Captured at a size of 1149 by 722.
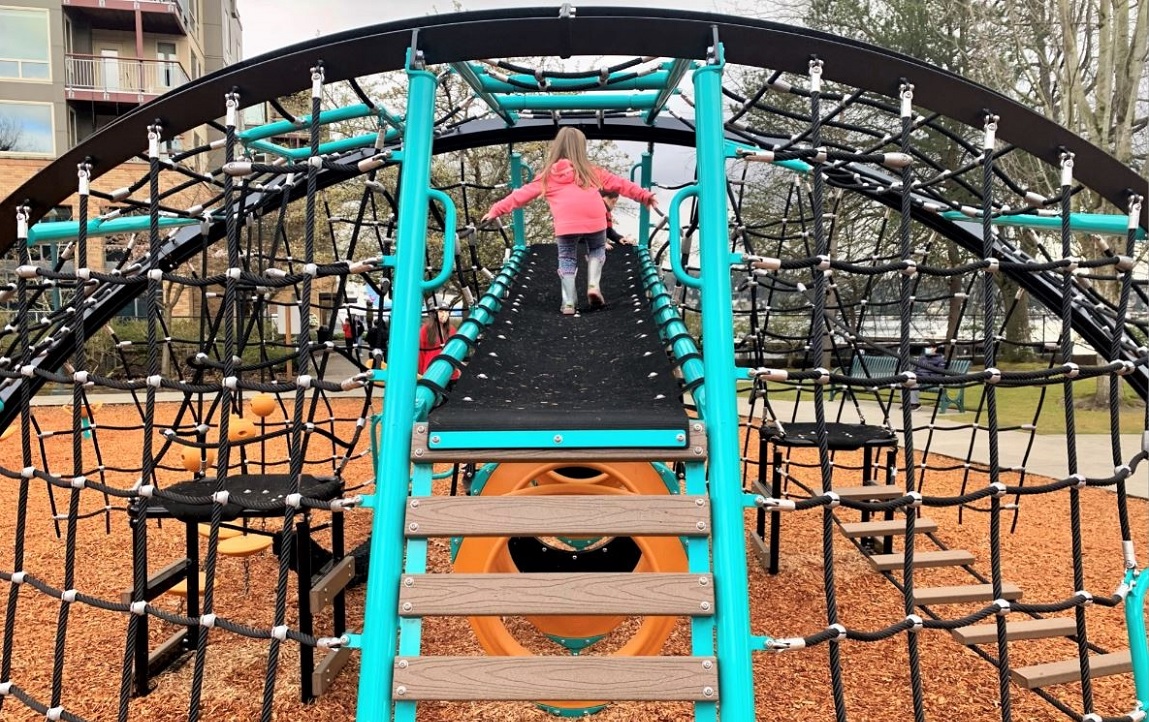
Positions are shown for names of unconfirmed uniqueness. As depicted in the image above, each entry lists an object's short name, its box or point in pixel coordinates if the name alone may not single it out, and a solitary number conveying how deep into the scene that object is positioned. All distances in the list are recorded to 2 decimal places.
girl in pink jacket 4.88
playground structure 2.12
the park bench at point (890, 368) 9.81
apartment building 18.61
